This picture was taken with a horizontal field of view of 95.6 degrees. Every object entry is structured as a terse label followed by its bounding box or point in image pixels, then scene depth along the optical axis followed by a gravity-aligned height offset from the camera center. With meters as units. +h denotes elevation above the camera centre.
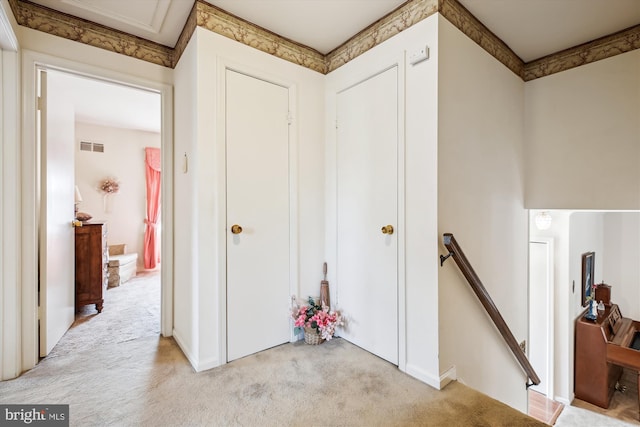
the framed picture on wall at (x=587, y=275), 3.96 -0.90
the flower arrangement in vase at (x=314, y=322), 2.33 -0.89
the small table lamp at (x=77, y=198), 3.91 +0.17
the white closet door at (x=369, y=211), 2.10 +0.00
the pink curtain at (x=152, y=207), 5.48 +0.07
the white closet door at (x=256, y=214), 2.12 -0.02
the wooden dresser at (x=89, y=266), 3.14 -0.61
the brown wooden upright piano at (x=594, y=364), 3.68 -1.97
